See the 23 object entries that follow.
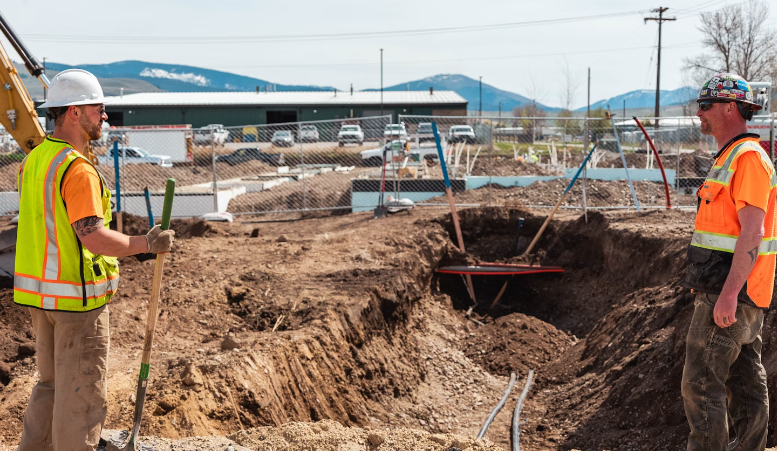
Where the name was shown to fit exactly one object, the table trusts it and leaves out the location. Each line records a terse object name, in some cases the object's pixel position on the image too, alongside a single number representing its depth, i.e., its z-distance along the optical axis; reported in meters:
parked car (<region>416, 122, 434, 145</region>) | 32.03
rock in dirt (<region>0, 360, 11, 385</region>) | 6.23
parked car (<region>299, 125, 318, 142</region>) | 25.71
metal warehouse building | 55.41
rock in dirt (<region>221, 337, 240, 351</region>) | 6.49
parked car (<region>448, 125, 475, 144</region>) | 31.93
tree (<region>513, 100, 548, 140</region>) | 56.08
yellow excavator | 8.43
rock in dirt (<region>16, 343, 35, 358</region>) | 6.64
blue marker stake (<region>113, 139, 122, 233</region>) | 11.50
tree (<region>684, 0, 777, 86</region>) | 35.03
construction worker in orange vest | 3.50
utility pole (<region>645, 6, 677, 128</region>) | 43.59
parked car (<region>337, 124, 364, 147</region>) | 29.08
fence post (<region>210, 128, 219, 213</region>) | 15.33
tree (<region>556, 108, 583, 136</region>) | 29.14
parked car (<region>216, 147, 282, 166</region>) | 27.28
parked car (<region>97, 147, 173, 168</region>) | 27.35
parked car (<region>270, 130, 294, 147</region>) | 28.57
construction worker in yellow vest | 3.40
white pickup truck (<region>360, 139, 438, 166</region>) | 27.41
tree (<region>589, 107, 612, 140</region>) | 39.22
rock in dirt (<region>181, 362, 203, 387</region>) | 5.56
